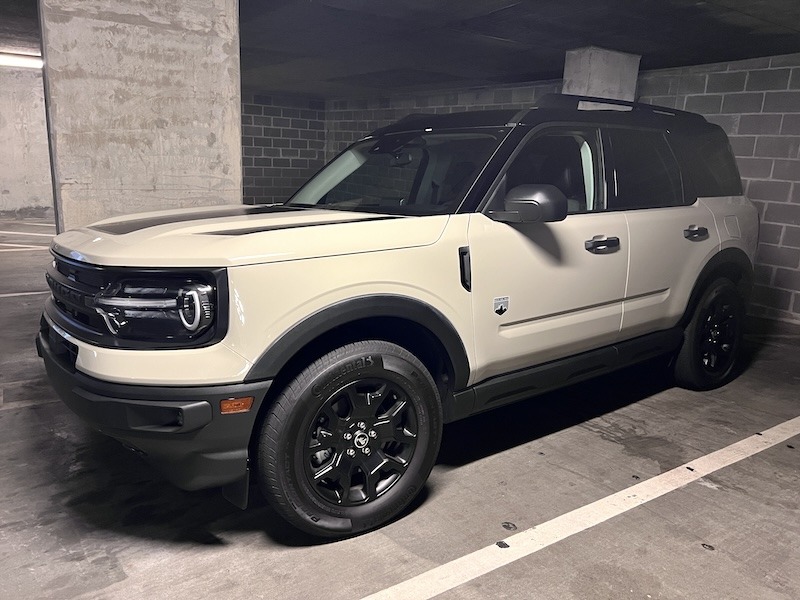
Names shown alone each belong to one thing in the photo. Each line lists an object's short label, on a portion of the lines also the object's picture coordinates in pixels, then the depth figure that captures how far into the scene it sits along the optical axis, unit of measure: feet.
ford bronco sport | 7.34
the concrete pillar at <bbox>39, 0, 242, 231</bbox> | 13.92
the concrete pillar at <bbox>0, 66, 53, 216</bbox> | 45.34
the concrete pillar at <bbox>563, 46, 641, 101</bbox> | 23.82
